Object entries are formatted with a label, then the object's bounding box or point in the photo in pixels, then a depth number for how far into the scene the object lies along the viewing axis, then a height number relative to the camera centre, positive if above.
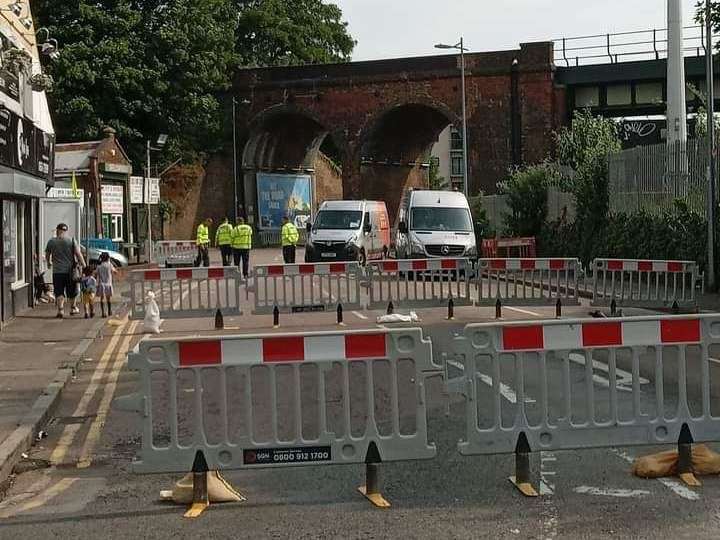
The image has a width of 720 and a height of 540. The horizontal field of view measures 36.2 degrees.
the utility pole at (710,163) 20.80 +1.43
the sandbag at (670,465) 7.16 -1.49
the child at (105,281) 21.22 -0.62
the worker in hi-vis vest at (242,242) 31.29 +0.11
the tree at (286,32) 74.56 +14.82
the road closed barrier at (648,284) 17.77 -0.80
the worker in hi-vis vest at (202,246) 39.72 +0.04
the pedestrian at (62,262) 20.06 -0.22
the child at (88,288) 20.70 -0.73
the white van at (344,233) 34.97 +0.34
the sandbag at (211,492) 6.85 -1.54
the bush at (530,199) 38.34 +1.42
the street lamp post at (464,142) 46.56 +4.22
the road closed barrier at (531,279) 18.58 -0.70
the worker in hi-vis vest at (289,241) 34.84 +0.13
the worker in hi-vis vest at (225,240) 33.30 +0.19
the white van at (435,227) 30.67 +0.43
